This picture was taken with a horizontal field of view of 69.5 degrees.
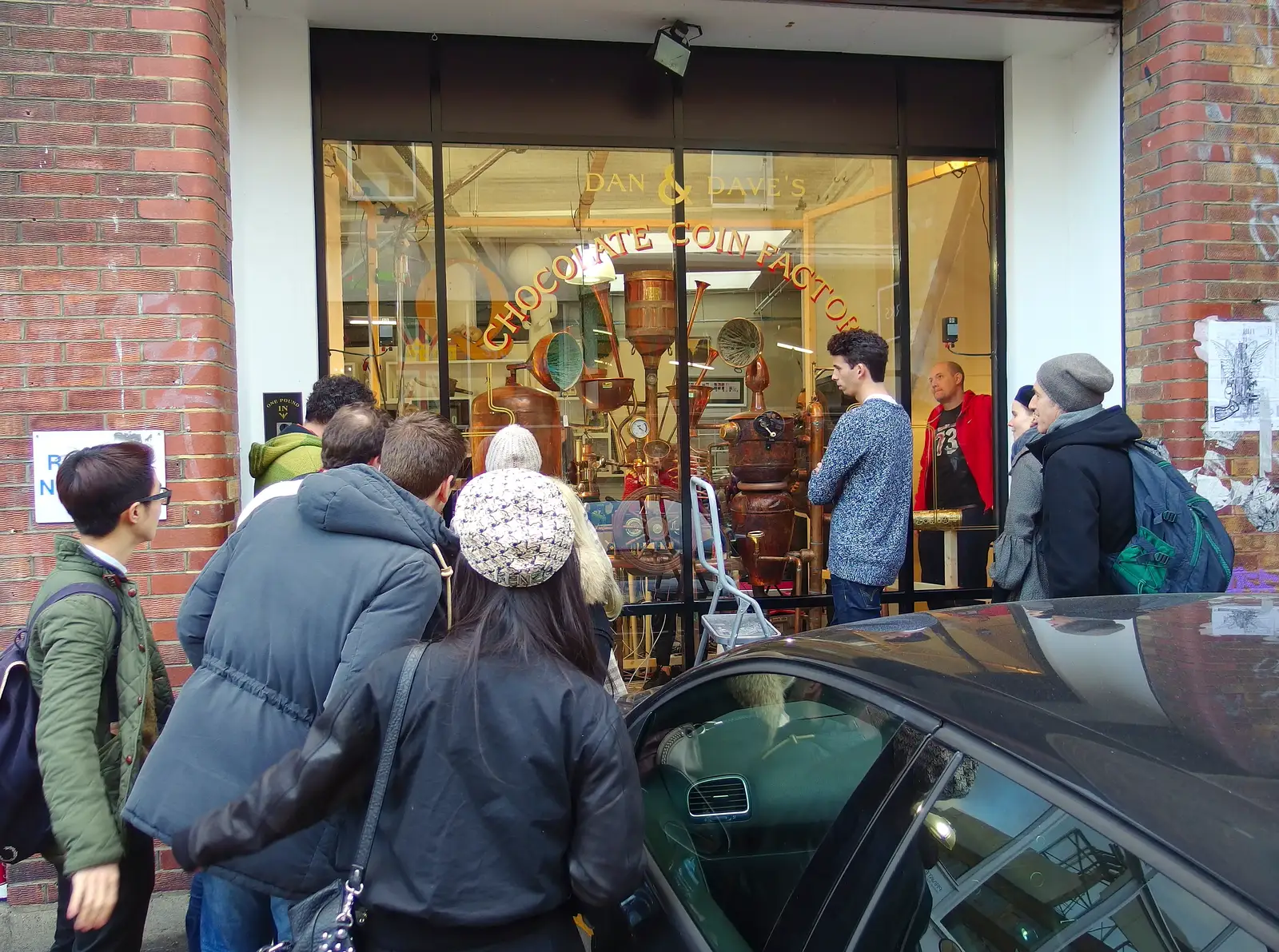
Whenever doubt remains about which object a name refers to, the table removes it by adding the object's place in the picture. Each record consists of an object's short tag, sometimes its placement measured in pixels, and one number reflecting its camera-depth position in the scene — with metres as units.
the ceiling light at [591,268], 5.10
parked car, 1.00
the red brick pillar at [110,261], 3.27
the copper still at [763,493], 4.88
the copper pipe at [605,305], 5.11
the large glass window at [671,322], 4.76
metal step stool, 4.06
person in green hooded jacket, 3.06
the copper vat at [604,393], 5.20
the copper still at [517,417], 4.88
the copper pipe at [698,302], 5.02
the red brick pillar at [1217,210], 4.07
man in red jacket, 5.11
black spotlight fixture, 4.37
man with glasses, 1.97
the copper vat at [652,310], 4.94
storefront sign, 4.97
